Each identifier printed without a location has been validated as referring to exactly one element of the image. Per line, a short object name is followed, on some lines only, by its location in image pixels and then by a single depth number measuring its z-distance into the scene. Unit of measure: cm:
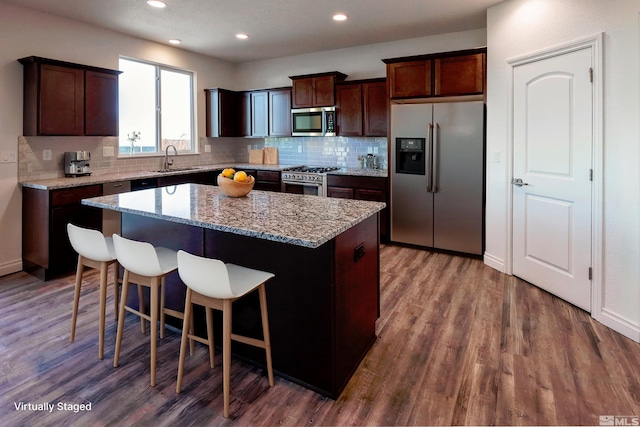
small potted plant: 513
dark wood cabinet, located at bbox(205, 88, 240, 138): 615
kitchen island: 196
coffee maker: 424
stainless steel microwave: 556
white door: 300
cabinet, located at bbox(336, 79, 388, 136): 517
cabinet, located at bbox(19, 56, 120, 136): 382
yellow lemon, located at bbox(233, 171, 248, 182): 280
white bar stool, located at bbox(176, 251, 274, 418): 180
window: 507
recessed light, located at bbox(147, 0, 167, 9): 381
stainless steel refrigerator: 432
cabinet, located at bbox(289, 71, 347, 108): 549
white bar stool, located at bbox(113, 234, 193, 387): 207
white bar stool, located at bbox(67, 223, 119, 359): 233
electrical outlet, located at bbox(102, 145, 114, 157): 474
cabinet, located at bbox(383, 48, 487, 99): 431
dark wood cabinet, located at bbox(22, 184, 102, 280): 372
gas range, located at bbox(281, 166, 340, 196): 536
